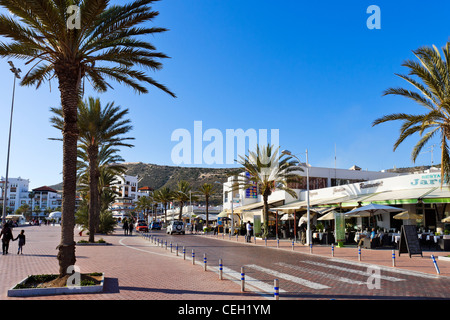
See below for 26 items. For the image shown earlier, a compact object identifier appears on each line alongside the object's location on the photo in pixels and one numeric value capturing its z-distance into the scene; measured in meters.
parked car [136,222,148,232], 54.63
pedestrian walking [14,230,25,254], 19.07
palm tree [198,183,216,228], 56.67
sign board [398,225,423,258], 17.44
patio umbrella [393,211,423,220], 24.09
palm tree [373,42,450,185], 17.23
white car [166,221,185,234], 46.63
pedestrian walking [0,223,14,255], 19.34
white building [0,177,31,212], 161.88
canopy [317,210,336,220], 26.96
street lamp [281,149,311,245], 26.74
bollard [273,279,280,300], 7.39
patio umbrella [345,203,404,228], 23.97
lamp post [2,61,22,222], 32.30
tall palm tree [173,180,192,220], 66.69
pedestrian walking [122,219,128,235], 44.83
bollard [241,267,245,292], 9.63
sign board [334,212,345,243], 25.55
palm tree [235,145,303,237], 34.91
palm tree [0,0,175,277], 10.24
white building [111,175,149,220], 131.75
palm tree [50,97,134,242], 27.22
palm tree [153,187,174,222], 71.73
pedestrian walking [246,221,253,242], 30.74
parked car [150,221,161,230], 62.56
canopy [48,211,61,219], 99.88
